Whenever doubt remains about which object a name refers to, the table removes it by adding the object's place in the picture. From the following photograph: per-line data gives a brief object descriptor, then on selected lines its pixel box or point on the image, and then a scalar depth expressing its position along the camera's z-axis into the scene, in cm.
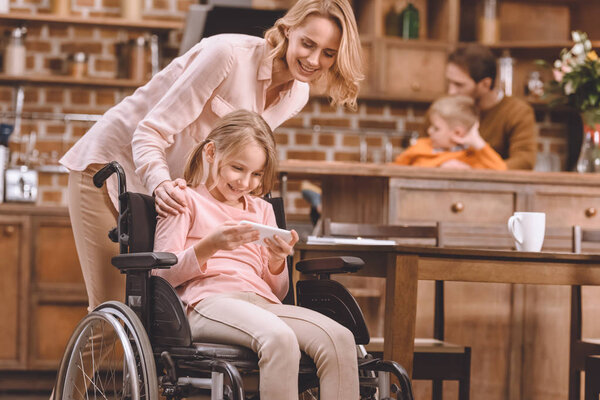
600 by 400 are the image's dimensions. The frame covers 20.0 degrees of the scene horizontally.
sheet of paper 467
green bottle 893
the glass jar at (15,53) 845
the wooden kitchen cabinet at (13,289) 753
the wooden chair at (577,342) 535
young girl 330
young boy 726
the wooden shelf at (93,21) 848
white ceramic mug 436
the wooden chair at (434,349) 481
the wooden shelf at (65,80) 846
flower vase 730
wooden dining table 406
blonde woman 402
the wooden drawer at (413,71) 875
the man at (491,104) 775
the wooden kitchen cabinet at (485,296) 654
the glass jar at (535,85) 909
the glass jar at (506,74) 899
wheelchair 326
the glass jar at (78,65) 861
